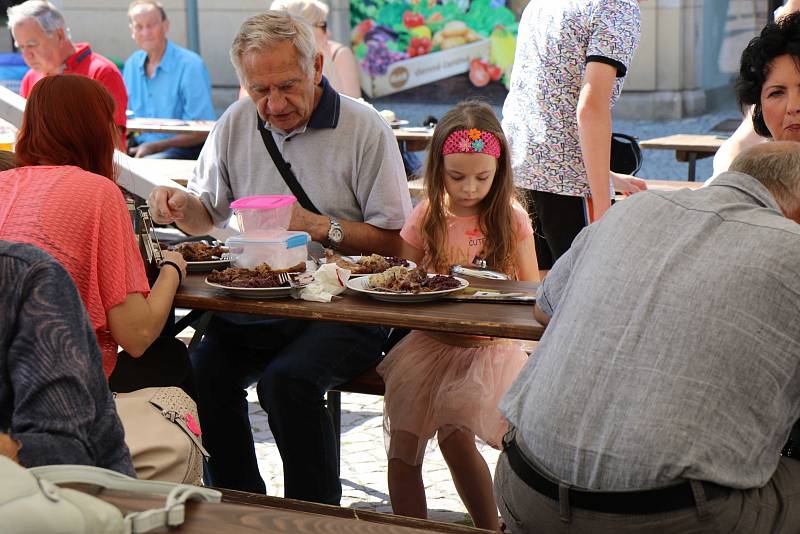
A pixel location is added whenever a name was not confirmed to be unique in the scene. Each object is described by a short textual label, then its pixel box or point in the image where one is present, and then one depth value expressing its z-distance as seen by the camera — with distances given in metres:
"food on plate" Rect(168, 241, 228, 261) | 3.83
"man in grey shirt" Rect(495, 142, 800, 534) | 2.26
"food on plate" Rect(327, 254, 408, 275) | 3.54
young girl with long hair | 3.45
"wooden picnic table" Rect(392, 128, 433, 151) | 7.74
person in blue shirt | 8.55
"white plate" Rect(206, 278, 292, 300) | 3.27
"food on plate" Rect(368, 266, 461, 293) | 3.23
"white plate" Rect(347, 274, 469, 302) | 3.19
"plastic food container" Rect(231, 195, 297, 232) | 3.47
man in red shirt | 7.54
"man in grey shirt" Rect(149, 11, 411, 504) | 3.54
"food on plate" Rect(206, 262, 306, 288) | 3.31
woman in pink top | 2.96
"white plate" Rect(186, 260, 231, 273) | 3.76
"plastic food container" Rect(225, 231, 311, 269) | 3.45
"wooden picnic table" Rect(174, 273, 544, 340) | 3.00
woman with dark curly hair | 3.51
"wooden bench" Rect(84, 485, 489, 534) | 1.79
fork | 3.29
